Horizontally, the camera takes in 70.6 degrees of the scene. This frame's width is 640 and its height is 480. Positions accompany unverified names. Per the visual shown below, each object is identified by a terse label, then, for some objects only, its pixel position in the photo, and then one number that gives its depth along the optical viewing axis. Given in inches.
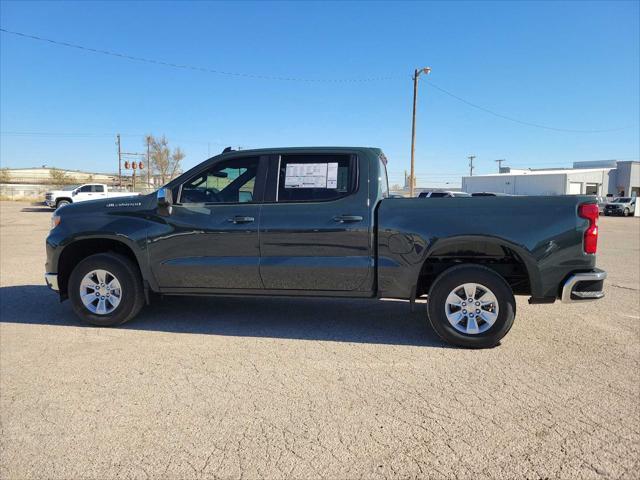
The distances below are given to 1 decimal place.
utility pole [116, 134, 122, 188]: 2735.7
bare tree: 2851.9
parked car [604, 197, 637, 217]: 1620.3
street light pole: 1100.5
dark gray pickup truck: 167.0
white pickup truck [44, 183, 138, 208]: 1193.7
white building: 2062.0
